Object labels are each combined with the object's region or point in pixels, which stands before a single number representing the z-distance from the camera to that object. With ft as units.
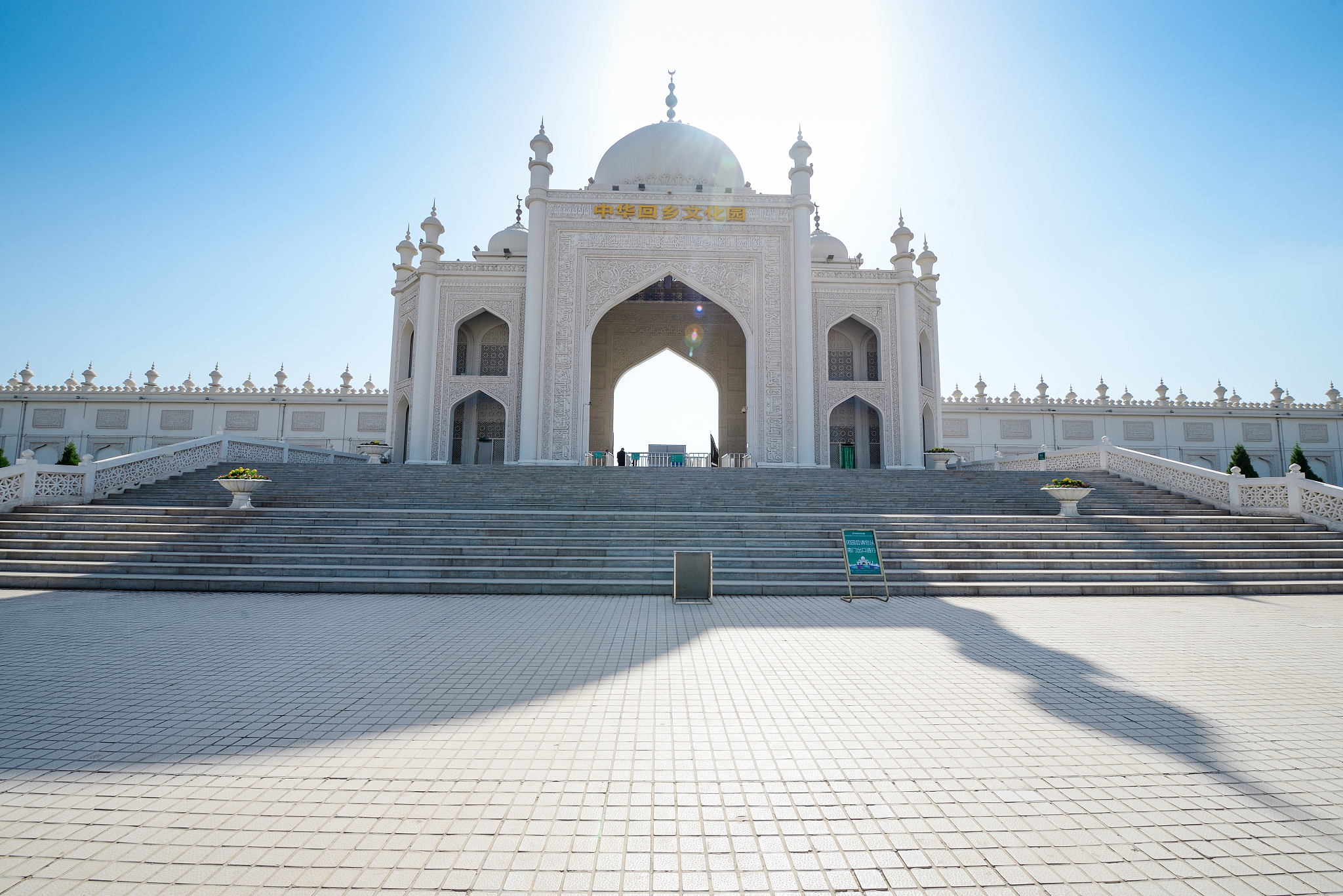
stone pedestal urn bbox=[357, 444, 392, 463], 59.93
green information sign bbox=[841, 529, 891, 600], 21.68
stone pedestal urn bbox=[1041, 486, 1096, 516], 32.96
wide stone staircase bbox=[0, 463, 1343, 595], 23.84
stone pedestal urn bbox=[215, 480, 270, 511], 32.47
